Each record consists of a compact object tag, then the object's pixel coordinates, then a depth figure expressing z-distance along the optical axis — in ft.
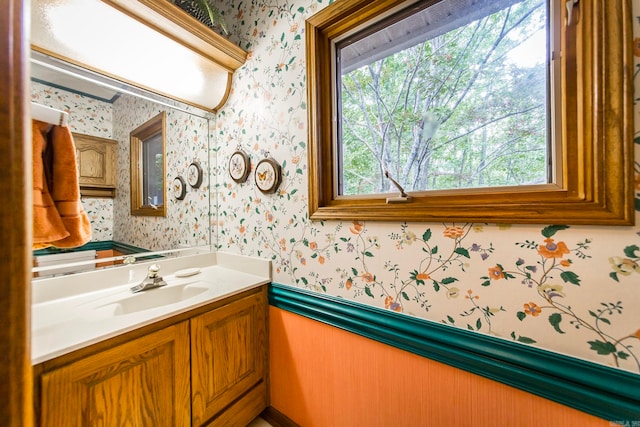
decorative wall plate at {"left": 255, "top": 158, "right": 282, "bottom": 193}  3.99
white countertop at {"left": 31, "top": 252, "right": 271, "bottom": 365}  2.36
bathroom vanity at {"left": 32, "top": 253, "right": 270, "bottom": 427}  2.22
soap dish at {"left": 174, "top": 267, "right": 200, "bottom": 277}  4.29
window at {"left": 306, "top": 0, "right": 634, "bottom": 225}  1.92
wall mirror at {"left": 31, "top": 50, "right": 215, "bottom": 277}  3.30
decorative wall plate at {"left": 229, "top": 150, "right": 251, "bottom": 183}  4.41
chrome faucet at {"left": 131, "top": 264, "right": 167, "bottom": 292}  3.68
